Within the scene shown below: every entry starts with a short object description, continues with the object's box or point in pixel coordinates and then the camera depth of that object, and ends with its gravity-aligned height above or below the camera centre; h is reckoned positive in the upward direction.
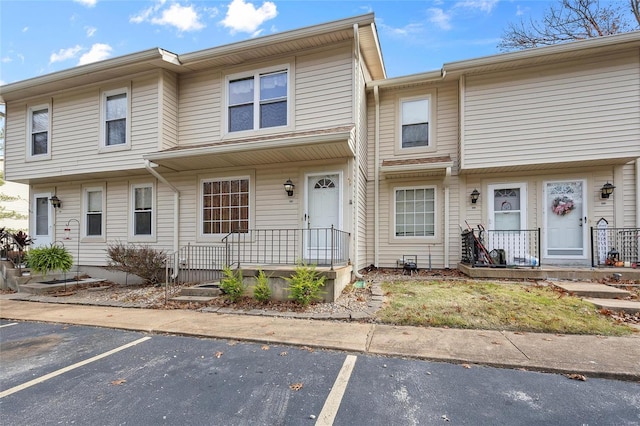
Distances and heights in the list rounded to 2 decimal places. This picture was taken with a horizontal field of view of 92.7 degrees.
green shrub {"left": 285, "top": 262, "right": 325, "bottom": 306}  5.52 -1.16
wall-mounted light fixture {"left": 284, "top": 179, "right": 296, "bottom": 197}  7.55 +0.88
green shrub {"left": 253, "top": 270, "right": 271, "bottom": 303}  5.82 -1.31
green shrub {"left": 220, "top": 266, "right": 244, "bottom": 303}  5.98 -1.26
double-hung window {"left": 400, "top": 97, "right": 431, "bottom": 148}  9.03 +2.98
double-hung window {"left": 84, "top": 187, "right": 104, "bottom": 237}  9.69 +0.33
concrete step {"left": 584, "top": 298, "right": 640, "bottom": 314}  4.76 -1.34
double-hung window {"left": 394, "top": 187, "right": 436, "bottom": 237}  8.93 +0.29
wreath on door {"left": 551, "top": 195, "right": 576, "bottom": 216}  7.92 +0.44
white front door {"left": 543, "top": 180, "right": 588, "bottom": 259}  7.86 +0.08
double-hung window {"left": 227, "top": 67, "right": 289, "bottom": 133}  7.87 +3.21
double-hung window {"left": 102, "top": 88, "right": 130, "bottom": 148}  8.73 +3.01
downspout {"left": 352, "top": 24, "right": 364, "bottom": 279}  7.14 +1.40
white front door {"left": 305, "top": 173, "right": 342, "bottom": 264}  7.45 +0.27
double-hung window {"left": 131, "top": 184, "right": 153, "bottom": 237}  9.19 +0.41
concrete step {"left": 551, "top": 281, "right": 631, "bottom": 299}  5.48 -1.27
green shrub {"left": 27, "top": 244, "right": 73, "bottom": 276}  8.00 -1.02
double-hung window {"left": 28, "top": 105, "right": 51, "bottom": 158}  9.65 +2.89
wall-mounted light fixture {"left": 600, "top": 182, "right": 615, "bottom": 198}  7.51 +0.80
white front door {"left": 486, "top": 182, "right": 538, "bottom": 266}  8.00 +0.02
